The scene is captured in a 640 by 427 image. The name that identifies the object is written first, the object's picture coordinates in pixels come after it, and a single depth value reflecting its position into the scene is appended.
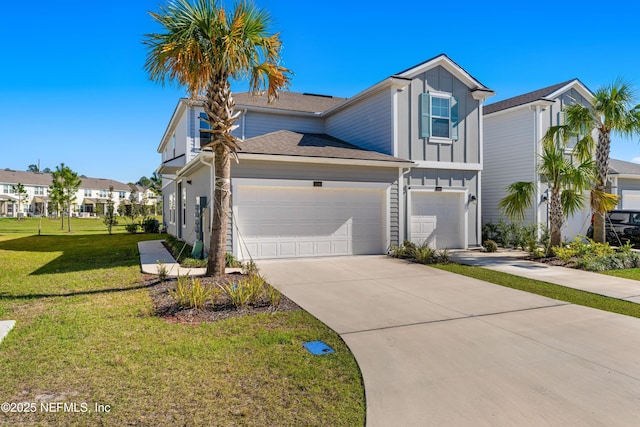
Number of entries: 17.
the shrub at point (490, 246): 13.98
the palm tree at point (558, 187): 11.88
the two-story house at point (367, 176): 11.52
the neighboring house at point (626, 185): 18.92
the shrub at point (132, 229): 24.00
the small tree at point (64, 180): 26.89
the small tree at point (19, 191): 44.66
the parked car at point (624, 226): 15.10
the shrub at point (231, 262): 10.05
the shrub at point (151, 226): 24.59
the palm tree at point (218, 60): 7.43
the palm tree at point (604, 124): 11.98
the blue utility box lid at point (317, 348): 4.49
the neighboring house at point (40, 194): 53.94
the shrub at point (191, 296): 6.11
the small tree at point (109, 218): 24.37
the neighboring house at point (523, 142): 15.95
